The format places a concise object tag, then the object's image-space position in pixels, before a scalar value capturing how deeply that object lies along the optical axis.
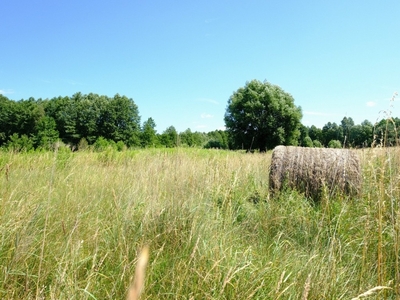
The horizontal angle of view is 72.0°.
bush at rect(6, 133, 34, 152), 35.83
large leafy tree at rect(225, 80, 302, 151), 29.86
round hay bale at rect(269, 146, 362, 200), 4.55
